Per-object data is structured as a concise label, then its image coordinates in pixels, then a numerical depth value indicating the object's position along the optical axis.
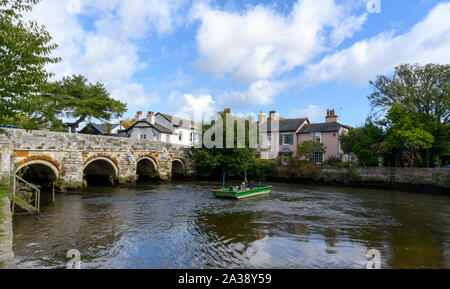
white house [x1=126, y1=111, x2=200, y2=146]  41.29
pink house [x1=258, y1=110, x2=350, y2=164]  37.56
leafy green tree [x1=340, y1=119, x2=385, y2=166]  28.79
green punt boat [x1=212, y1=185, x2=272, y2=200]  19.42
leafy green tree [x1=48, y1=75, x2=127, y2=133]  31.39
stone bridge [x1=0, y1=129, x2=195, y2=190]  17.00
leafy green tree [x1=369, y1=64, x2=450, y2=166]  26.16
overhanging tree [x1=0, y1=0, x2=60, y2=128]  7.59
